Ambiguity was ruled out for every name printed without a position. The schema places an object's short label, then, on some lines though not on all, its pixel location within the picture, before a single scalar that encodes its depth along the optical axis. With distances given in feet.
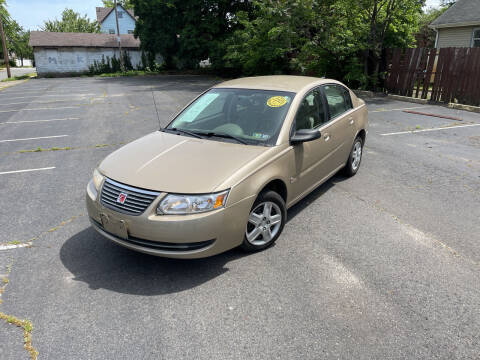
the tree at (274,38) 52.26
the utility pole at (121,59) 124.61
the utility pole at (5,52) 105.03
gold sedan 10.48
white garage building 126.11
